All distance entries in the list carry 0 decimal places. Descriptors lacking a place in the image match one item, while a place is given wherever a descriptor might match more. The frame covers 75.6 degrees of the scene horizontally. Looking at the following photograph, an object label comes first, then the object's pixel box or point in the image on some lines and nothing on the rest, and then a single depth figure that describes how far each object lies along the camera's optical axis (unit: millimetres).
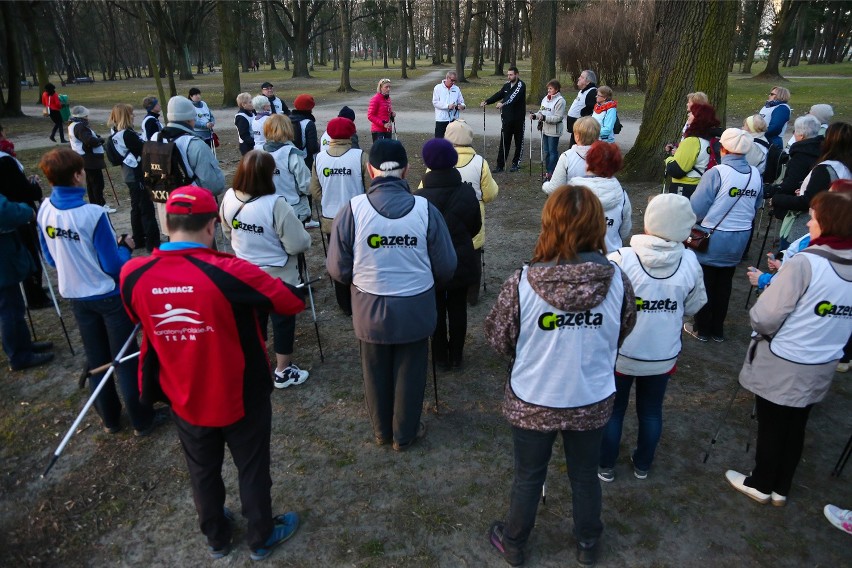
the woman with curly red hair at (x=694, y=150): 5715
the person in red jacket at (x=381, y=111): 11273
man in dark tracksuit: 11609
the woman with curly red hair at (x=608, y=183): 4484
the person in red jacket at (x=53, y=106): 18328
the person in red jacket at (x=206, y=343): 2477
